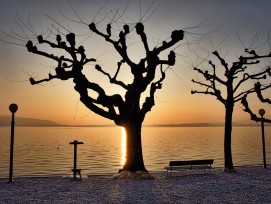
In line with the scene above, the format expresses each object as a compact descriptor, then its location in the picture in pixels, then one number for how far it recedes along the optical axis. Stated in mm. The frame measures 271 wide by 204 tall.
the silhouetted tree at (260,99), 9227
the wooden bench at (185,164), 21483
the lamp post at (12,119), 18969
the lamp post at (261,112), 26141
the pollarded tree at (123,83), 19891
